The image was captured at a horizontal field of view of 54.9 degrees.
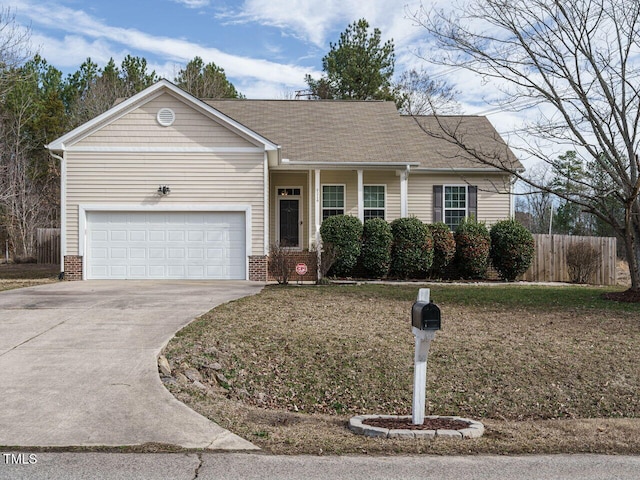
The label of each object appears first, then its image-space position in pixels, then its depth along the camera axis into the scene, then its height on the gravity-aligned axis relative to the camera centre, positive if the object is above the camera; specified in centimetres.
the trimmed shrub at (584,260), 2052 -64
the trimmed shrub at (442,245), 1877 -12
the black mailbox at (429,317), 557 -69
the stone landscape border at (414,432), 554 -174
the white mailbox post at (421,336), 558 -89
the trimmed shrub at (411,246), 1839 -15
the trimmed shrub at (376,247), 1827 -17
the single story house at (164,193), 1775 +141
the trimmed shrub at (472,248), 1886 -21
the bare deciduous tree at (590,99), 1330 +311
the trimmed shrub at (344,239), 1808 +6
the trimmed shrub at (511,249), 1895 -25
